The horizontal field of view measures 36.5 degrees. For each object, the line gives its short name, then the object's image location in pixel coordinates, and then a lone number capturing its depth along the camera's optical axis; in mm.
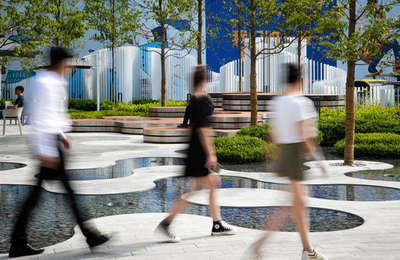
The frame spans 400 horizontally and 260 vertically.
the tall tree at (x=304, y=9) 11844
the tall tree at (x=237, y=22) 16375
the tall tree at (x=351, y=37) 11148
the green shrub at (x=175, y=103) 27031
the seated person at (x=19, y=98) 22361
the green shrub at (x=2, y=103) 31180
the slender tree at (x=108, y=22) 30438
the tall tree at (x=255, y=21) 15547
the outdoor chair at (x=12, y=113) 18484
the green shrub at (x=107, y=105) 30055
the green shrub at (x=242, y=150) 12469
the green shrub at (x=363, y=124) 15867
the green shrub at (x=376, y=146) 13469
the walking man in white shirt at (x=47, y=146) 5414
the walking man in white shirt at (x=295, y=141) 5062
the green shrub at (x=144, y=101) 31403
